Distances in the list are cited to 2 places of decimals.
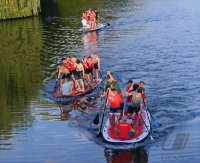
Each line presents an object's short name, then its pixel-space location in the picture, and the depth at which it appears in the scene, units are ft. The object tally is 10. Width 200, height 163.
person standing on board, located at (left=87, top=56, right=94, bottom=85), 82.02
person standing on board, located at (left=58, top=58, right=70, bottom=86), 78.28
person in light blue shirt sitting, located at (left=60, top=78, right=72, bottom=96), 75.97
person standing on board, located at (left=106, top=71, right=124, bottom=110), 62.39
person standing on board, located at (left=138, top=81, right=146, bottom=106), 61.29
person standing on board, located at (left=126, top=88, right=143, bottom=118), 58.80
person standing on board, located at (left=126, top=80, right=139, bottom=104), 61.52
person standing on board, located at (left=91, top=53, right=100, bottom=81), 83.56
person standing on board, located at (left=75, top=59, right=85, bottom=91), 78.84
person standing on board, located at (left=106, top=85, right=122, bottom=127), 59.67
